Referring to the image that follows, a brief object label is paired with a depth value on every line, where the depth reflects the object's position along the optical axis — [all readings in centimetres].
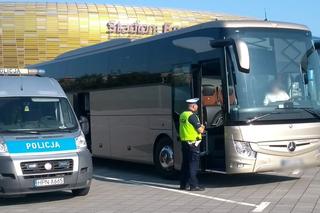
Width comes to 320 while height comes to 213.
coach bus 1141
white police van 1018
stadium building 5897
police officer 1145
